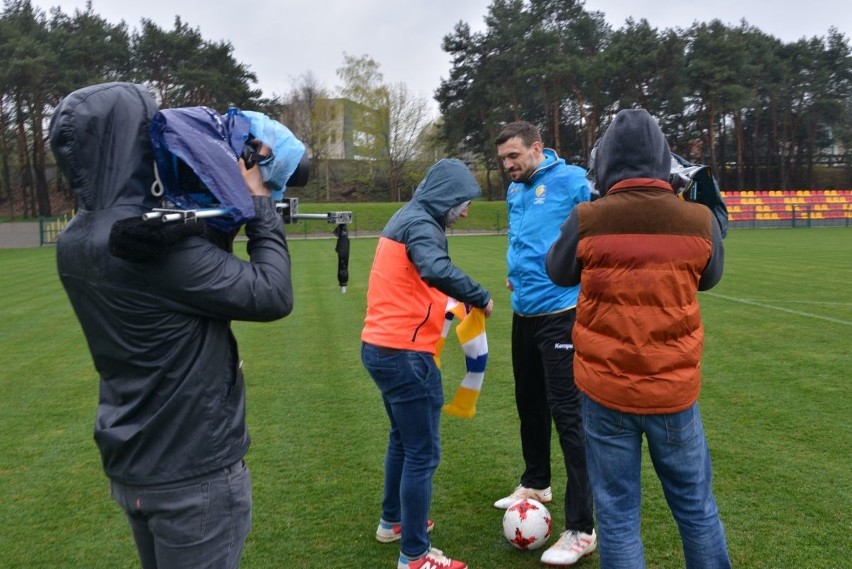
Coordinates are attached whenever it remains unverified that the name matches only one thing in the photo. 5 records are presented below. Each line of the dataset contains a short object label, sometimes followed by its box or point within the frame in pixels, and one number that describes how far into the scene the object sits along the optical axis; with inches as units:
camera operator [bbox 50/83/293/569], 74.1
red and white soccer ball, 152.3
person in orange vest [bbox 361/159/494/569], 135.8
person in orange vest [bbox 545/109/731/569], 102.5
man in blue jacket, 152.2
